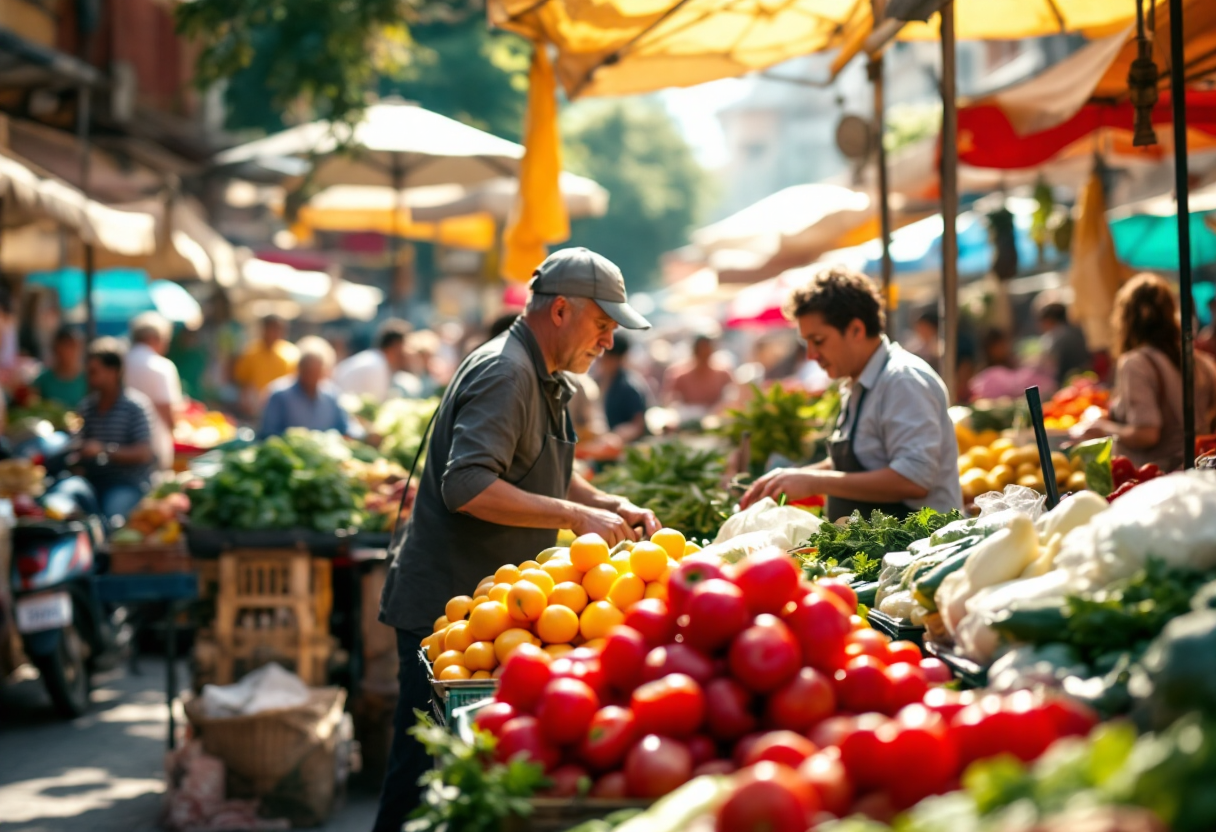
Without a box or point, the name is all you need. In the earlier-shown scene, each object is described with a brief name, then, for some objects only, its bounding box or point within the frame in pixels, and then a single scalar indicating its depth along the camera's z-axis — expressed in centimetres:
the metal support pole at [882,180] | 746
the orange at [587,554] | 366
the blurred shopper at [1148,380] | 646
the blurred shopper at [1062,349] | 1295
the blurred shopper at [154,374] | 1109
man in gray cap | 416
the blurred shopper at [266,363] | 1562
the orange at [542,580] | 360
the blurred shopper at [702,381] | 1405
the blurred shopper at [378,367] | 1259
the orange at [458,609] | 381
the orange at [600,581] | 356
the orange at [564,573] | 367
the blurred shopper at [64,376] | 1211
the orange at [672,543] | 374
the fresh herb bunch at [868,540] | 383
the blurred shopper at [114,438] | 955
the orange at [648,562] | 354
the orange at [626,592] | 349
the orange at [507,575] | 382
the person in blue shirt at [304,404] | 1005
